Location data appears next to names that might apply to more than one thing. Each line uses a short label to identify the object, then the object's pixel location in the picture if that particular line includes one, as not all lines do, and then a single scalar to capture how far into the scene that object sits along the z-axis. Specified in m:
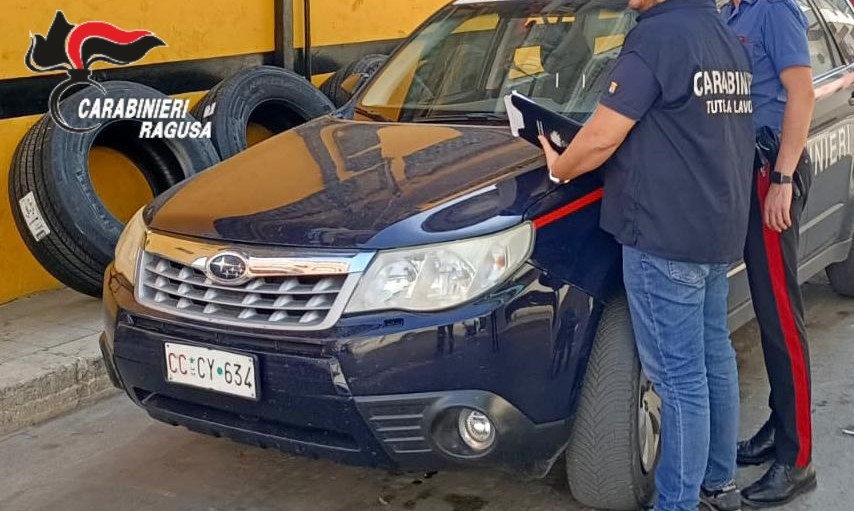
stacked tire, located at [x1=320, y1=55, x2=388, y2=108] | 7.00
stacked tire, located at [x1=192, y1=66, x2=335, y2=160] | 5.79
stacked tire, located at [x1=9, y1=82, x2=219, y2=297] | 4.90
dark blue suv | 2.83
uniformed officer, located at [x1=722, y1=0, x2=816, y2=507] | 3.22
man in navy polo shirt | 2.73
